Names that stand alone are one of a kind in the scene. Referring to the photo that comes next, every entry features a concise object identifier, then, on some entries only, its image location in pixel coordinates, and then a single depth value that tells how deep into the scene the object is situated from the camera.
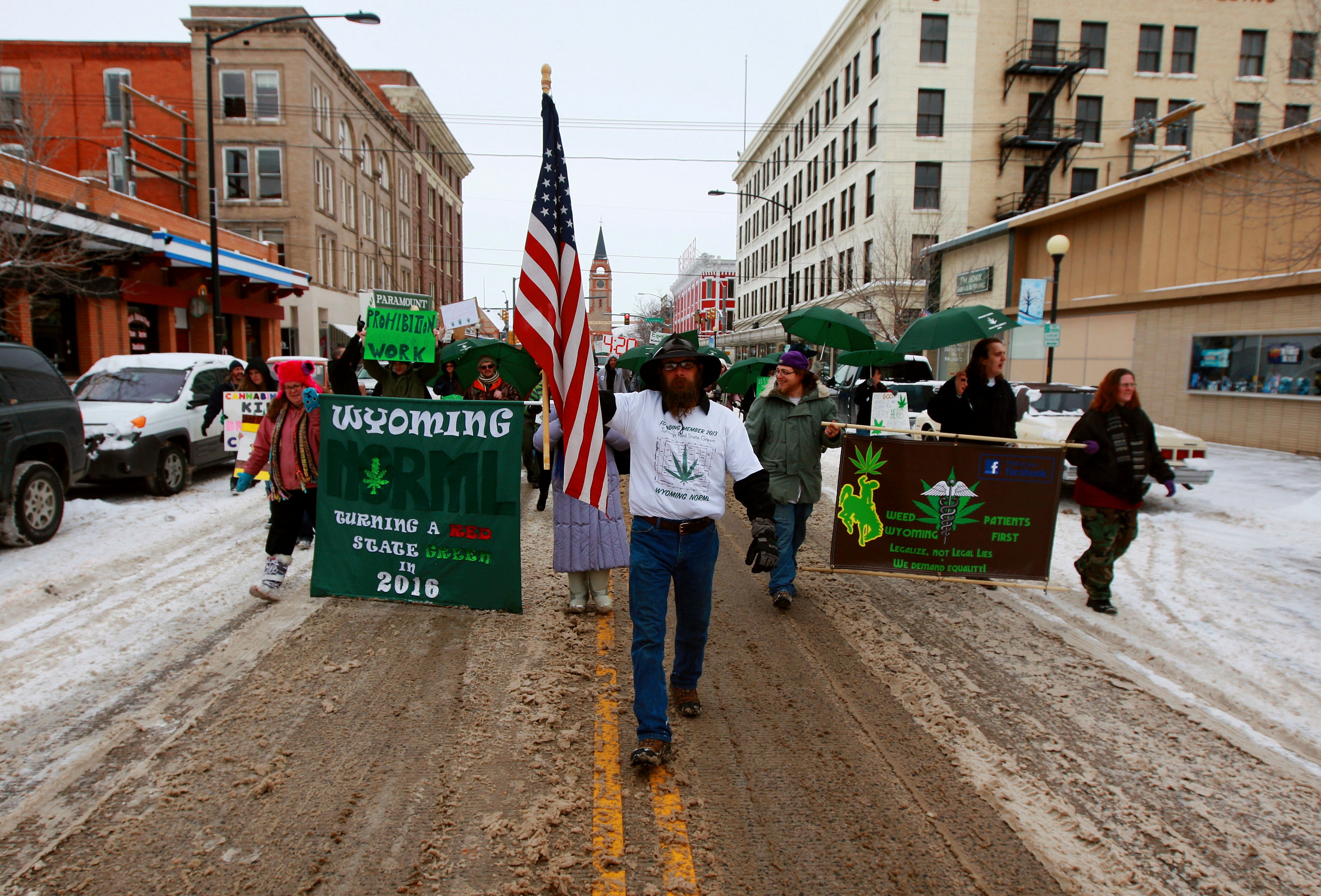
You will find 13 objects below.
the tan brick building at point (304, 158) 34.97
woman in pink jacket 5.90
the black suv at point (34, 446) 7.35
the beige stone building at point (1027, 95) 37.53
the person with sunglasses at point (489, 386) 9.58
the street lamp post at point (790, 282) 35.78
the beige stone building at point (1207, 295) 15.76
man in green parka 6.15
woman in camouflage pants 6.09
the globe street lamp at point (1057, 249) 15.30
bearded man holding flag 3.70
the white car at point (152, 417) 9.81
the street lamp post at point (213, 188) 16.86
